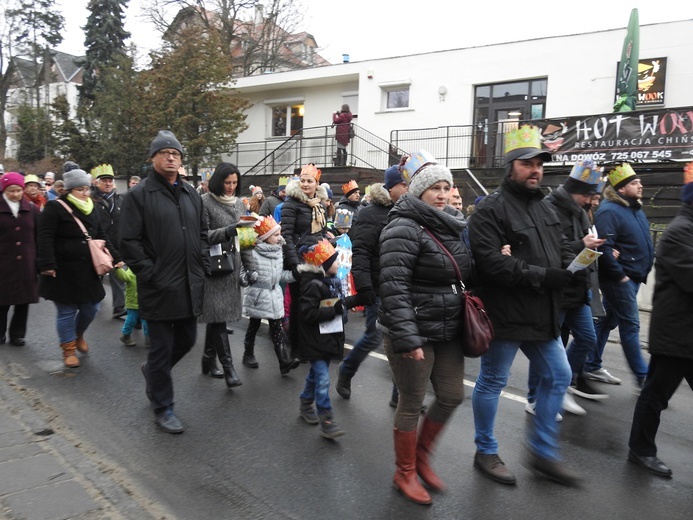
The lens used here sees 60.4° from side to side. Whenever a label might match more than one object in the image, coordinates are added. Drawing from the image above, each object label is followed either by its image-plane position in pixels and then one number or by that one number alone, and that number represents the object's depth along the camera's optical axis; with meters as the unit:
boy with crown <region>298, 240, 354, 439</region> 4.48
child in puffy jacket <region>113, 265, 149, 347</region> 7.05
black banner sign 13.73
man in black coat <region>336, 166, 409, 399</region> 4.96
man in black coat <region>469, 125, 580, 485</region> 3.74
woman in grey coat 5.51
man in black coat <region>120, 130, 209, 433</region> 4.39
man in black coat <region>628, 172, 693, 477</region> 3.84
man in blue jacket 5.53
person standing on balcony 21.23
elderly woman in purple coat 6.70
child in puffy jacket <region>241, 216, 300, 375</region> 5.84
